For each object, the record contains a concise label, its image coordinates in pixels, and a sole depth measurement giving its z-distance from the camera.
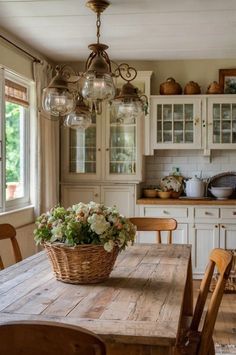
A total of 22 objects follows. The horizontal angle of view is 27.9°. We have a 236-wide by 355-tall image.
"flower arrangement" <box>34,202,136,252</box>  2.20
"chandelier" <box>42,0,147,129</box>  2.67
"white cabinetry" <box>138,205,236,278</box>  5.09
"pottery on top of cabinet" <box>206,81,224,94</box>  5.29
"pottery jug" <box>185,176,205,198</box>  5.36
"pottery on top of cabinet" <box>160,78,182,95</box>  5.34
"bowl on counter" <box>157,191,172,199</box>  5.37
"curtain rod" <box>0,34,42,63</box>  4.13
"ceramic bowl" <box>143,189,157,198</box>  5.46
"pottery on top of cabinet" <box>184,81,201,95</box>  5.32
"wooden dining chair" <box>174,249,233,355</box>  1.95
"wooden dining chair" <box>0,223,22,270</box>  3.04
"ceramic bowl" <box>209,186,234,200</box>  5.28
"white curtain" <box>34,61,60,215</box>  4.86
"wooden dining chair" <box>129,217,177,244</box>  3.54
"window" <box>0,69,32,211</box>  4.26
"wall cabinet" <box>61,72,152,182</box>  5.36
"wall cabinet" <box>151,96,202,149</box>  5.32
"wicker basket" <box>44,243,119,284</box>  2.20
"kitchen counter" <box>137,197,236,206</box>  5.07
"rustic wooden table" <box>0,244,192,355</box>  1.58
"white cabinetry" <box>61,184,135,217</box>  5.35
